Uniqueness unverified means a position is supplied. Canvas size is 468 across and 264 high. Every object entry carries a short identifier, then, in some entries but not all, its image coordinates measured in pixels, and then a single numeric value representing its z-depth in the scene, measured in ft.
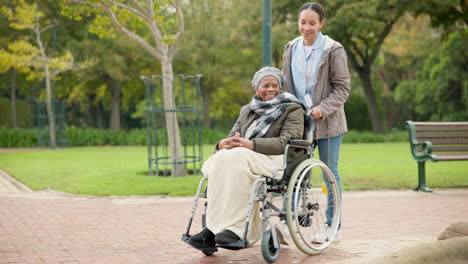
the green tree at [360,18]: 78.59
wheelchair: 14.46
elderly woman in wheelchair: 14.33
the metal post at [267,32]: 28.71
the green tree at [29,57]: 70.23
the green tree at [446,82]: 92.79
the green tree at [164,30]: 35.55
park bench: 29.40
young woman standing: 16.94
